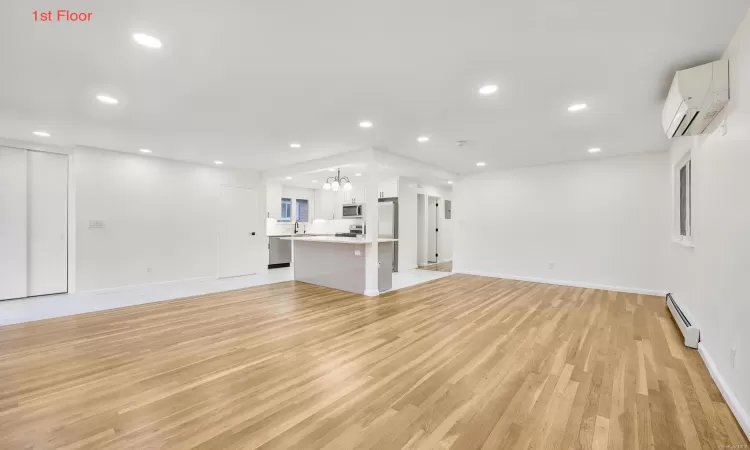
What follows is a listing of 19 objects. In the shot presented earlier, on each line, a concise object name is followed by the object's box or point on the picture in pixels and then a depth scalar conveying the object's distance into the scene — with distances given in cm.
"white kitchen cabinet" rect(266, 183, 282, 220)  855
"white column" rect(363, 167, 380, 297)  505
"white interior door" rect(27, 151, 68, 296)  482
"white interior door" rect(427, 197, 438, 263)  907
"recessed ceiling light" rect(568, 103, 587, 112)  320
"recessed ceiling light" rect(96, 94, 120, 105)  305
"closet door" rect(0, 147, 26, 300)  457
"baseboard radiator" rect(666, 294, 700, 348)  292
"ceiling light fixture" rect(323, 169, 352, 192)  592
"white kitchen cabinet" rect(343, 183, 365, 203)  870
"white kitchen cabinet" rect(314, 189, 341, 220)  935
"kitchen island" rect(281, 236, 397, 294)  528
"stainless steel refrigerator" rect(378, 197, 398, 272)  767
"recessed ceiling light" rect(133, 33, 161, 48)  206
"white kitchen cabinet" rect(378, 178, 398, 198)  768
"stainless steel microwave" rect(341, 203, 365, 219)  832
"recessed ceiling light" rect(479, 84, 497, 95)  279
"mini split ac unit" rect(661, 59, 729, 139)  213
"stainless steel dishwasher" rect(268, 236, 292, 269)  823
